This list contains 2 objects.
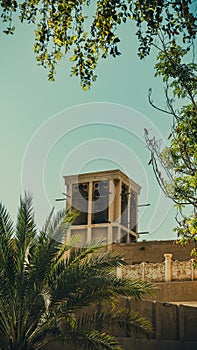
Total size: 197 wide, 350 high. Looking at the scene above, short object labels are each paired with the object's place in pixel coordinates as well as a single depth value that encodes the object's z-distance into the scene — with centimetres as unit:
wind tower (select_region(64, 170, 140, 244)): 3050
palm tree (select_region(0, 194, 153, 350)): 1064
